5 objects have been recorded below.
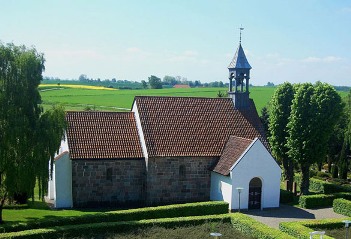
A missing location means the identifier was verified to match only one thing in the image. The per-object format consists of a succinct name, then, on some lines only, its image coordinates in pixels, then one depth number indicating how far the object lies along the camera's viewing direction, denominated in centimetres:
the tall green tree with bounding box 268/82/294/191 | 3403
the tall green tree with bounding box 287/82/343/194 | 3139
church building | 2883
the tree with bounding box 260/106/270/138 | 5076
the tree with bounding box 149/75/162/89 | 13850
